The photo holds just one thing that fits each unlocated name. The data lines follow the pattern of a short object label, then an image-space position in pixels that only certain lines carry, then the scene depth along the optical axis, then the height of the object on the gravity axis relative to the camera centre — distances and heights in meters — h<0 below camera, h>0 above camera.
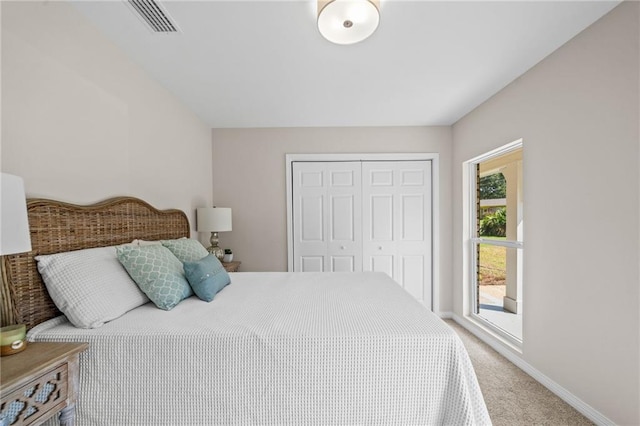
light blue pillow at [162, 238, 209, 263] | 1.99 -0.29
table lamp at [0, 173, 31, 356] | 0.88 -0.04
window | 2.56 -0.32
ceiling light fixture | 1.37 +1.01
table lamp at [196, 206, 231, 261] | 2.94 -0.09
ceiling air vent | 1.50 +1.16
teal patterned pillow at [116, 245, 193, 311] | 1.51 -0.36
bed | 1.17 -0.71
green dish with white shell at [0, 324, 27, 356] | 0.98 -0.47
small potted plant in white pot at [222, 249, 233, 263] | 3.24 -0.54
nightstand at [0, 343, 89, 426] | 0.87 -0.60
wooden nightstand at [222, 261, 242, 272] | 2.89 -0.60
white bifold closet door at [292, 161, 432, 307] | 3.61 -0.13
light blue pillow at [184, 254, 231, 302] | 1.69 -0.43
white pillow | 1.26 -0.36
